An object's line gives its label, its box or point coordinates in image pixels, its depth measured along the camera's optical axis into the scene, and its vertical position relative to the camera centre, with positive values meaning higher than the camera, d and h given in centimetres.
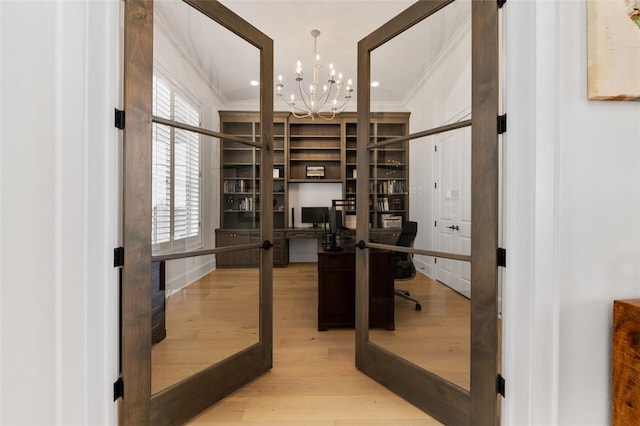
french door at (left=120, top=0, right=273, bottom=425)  123 -4
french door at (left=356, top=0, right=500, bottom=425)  123 +4
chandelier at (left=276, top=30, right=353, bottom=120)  318 +203
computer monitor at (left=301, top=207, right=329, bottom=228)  538 -6
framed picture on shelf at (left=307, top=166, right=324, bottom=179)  542 +77
